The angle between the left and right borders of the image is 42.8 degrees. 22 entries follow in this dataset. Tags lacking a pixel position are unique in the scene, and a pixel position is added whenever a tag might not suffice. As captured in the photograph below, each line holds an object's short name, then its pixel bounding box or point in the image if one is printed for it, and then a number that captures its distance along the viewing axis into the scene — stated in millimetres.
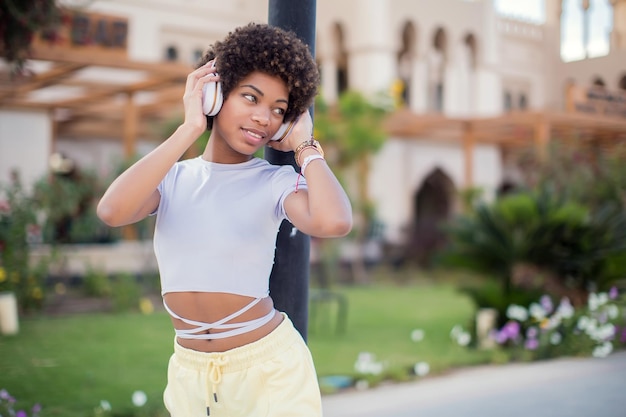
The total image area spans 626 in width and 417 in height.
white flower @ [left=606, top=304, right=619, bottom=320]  7141
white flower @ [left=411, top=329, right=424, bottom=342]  7914
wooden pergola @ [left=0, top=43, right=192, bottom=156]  11852
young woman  1871
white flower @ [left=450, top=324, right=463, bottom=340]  7715
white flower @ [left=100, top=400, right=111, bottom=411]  4473
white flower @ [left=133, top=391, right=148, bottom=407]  4480
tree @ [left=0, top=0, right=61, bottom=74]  6637
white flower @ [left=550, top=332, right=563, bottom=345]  6872
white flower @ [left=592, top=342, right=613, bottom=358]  6750
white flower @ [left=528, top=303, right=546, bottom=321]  7025
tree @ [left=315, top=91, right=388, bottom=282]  14820
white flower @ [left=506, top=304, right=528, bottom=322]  7125
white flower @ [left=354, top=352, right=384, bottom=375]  5957
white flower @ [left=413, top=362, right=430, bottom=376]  6230
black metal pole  2566
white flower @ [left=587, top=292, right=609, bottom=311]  7078
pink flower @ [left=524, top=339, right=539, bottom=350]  6789
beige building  13766
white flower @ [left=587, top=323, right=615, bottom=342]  6723
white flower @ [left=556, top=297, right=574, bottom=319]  6977
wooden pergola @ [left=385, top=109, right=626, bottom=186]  17594
